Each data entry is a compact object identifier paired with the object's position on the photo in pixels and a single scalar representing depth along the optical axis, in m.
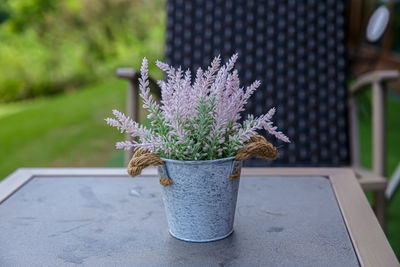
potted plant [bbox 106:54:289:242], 1.12
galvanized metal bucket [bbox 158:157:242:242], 1.13
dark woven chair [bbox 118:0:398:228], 2.17
